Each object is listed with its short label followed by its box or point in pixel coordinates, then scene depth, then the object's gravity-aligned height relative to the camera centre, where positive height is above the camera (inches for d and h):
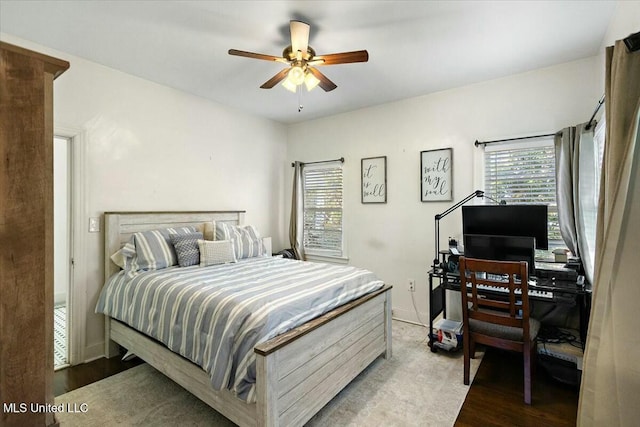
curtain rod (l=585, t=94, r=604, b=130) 86.7 +28.0
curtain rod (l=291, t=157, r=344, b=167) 167.4 +27.5
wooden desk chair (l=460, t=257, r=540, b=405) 82.4 -30.8
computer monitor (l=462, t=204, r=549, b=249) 103.6 -3.9
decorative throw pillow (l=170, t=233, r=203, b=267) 114.2 -14.9
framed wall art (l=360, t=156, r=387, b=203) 154.6 +15.6
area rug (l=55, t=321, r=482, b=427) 77.4 -52.9
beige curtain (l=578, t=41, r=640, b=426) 49.3 -11.5
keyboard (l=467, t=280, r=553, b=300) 91.0 -25.2
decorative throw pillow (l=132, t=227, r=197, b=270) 107.6 -14.9
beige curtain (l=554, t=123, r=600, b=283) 97.8 +7.4
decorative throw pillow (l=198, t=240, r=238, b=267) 116.8 -16.6
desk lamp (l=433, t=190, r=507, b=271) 119.9 -0.5
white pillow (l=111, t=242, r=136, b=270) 108.6 -16.7
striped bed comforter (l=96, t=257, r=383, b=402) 66.8 -25.0
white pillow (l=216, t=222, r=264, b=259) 132.0 -12.9
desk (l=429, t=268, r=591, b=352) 88.7 -24.4
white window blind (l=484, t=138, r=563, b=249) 114.2 +13.4
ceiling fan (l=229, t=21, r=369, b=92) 83.9 +43.0
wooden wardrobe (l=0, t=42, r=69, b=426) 26.0 -2.4
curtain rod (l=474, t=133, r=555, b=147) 114.4 +27.9
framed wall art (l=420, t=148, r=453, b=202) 135.7 +15.8
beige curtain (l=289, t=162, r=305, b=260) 181.0 -2.9
